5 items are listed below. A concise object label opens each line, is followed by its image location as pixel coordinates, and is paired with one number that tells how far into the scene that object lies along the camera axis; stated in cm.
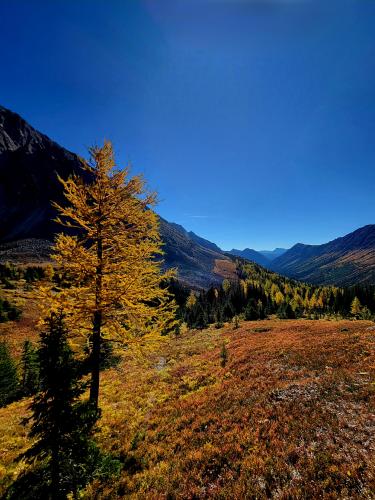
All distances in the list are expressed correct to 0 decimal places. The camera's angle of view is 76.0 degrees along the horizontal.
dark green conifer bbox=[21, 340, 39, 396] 2917
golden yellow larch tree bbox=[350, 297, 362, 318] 7019
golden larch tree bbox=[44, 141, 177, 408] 1027
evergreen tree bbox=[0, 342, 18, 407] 2453
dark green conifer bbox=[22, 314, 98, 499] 695
